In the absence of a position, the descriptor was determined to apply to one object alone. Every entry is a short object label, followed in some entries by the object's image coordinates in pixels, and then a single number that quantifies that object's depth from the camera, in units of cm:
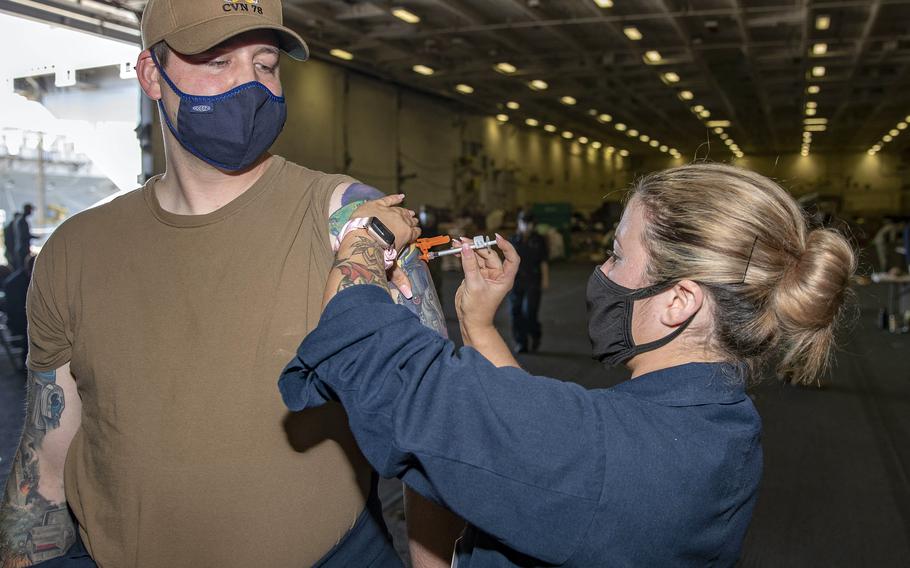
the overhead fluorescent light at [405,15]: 1419
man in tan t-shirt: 152
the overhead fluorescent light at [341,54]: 1709
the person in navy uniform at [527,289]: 988
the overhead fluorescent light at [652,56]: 1806
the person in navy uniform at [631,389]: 105
